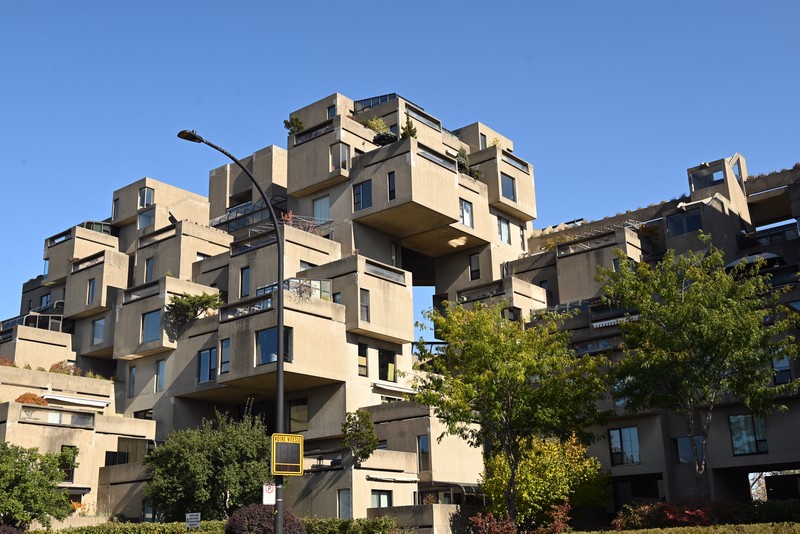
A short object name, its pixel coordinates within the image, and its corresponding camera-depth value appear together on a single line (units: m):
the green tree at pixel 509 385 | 33.00
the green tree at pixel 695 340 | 32.94
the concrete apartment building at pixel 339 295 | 45.38
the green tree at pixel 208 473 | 40.38
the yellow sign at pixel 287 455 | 21.30
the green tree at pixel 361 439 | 40.34
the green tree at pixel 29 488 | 37.53
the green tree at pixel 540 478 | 37.88
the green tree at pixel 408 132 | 60.56
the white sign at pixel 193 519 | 36.41
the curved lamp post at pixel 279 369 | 20.89
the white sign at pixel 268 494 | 21.05
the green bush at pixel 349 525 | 35.69
